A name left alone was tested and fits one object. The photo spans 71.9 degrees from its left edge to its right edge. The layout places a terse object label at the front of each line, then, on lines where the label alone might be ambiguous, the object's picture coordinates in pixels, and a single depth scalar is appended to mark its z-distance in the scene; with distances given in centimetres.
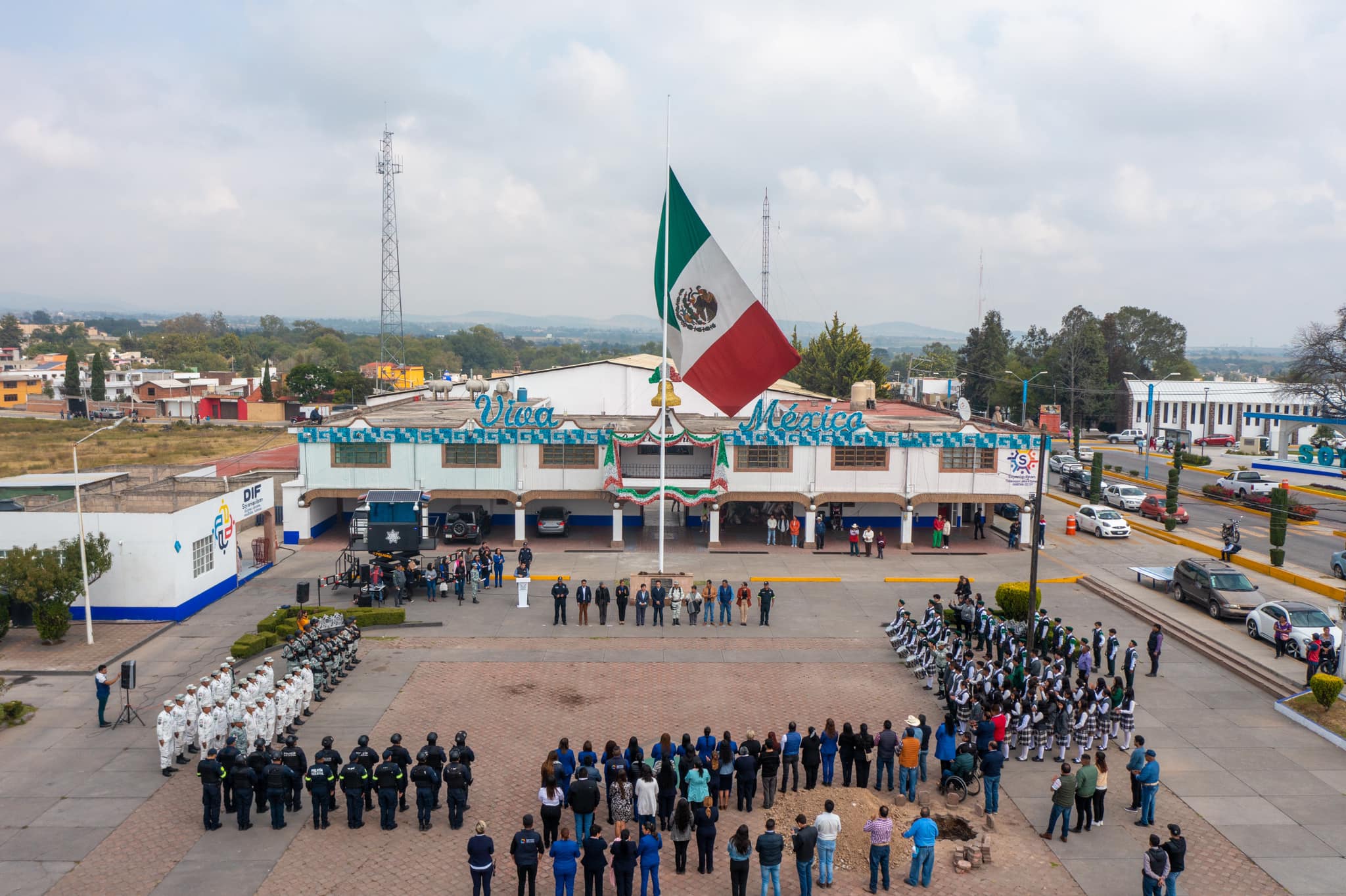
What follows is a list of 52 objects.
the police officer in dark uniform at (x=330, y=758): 1595
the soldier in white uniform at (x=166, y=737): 1794
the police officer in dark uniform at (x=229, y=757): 1605
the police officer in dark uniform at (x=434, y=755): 1625
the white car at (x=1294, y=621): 2500
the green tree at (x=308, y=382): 11000
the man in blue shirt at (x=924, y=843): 1416
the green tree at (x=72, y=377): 12150
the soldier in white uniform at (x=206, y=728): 1795
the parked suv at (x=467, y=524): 3938
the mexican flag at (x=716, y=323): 2883
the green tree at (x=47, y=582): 2509
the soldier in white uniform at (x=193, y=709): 1872
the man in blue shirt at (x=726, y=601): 2884
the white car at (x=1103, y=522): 4244
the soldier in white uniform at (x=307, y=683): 2047
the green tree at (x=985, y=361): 10319
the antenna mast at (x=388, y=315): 9644
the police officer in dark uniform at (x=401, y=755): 1600
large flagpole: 2920
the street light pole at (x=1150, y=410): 8292
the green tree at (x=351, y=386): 11100
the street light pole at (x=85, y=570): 2527
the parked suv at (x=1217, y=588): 2855
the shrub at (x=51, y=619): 2542
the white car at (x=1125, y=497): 4975
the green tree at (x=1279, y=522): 3556
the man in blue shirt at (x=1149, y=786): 1614
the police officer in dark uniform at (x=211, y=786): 1570
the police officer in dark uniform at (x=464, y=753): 1655
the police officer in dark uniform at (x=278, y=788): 1580
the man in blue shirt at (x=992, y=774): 1652
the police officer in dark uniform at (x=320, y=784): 1578
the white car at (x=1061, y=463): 6100
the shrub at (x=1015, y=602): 2845
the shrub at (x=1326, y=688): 2116
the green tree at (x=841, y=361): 8394
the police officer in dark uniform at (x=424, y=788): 1585
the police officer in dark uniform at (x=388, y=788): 1584
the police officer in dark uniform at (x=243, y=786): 1577
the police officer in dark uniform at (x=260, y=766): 1600
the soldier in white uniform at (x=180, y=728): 1830
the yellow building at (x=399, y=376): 11756
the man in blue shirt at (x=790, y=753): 1739
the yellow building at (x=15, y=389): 13000
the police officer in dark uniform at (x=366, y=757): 1602
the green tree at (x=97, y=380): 12269
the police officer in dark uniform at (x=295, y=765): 1619
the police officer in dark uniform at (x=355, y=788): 1580
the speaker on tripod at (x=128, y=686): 2005
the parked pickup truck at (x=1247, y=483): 5150
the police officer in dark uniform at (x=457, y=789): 1593
